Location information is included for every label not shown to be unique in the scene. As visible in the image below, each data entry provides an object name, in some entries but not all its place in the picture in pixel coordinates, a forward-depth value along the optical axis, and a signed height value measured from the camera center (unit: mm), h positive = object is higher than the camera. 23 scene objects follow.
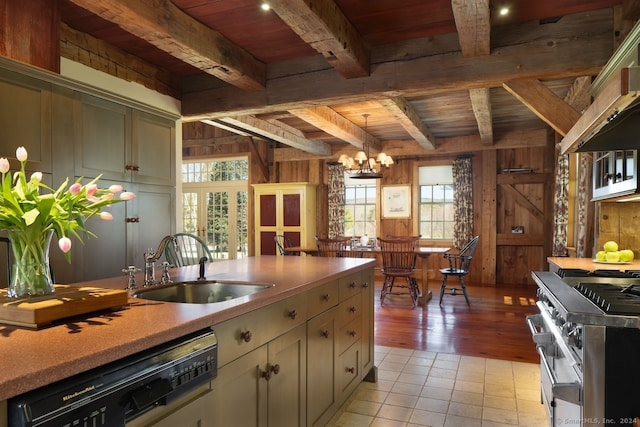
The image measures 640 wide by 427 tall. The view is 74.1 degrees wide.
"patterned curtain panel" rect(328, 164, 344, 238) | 7930 +149
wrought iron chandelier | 5739 +679
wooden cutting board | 1172 -278
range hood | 1226 +368
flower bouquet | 1229 -31
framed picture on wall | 7656 +182
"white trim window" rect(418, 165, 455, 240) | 7477 +159
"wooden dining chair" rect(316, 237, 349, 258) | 6148 -557
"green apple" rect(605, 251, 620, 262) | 2770 -300
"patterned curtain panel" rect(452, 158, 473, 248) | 7164 +136
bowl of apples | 2773 -291
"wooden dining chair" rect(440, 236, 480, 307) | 5497 -744
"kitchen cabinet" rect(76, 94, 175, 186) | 2842 +503
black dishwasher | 848 -414
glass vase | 1272 -159
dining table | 5480 -579
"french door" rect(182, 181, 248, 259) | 8219 -99
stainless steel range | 1362 -494
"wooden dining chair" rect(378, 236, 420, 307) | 5500 -714
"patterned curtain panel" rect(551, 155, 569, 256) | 5629 +81
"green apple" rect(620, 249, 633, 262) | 2777 -296
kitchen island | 893 -331
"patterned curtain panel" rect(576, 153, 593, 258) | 3443 +116
